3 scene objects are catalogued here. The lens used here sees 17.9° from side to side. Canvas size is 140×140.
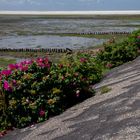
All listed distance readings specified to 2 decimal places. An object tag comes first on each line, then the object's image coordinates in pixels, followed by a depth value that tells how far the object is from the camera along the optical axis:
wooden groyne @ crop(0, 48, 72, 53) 43.56
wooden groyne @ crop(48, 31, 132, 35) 66.58
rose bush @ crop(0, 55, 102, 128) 10.83
